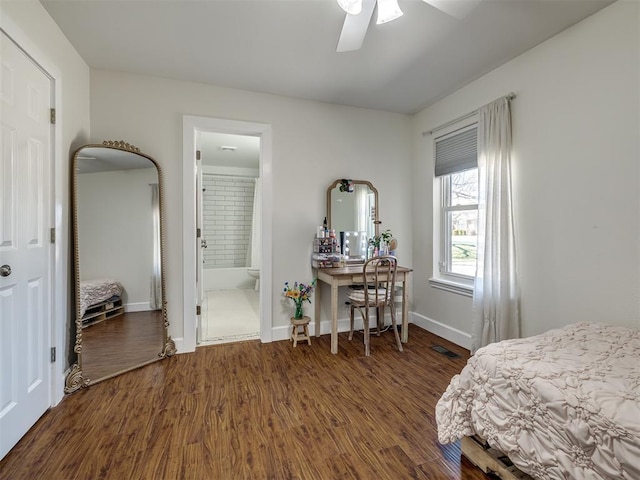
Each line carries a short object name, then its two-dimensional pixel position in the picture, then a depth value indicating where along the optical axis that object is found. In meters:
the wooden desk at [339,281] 2.81
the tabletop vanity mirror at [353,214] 3.35
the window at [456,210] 2.99
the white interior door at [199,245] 2.96
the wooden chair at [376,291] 2.80
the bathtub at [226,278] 6.02
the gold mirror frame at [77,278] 2.12
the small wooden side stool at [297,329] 3.00
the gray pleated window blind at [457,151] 2.89
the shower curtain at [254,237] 6.27
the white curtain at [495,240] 2.42
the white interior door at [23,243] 1.53
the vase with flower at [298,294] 3.06
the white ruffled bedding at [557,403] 0.96
